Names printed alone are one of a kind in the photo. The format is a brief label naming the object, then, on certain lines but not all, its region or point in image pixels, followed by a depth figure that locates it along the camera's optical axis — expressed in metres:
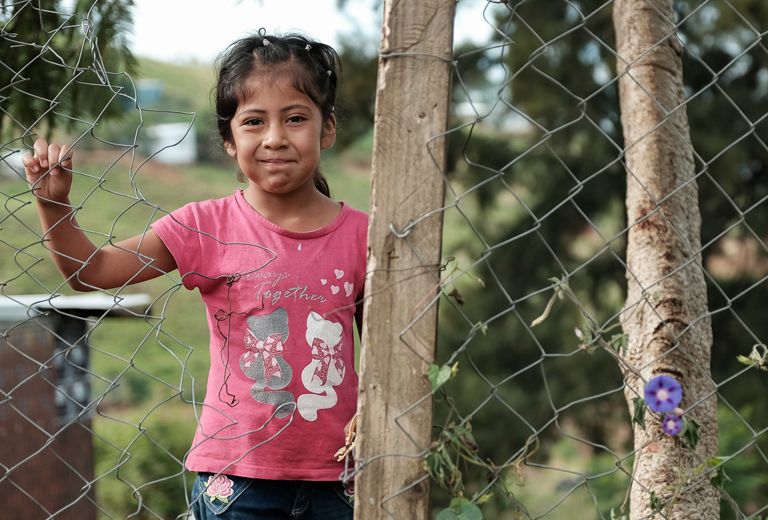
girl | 1.73
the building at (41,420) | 4.57
